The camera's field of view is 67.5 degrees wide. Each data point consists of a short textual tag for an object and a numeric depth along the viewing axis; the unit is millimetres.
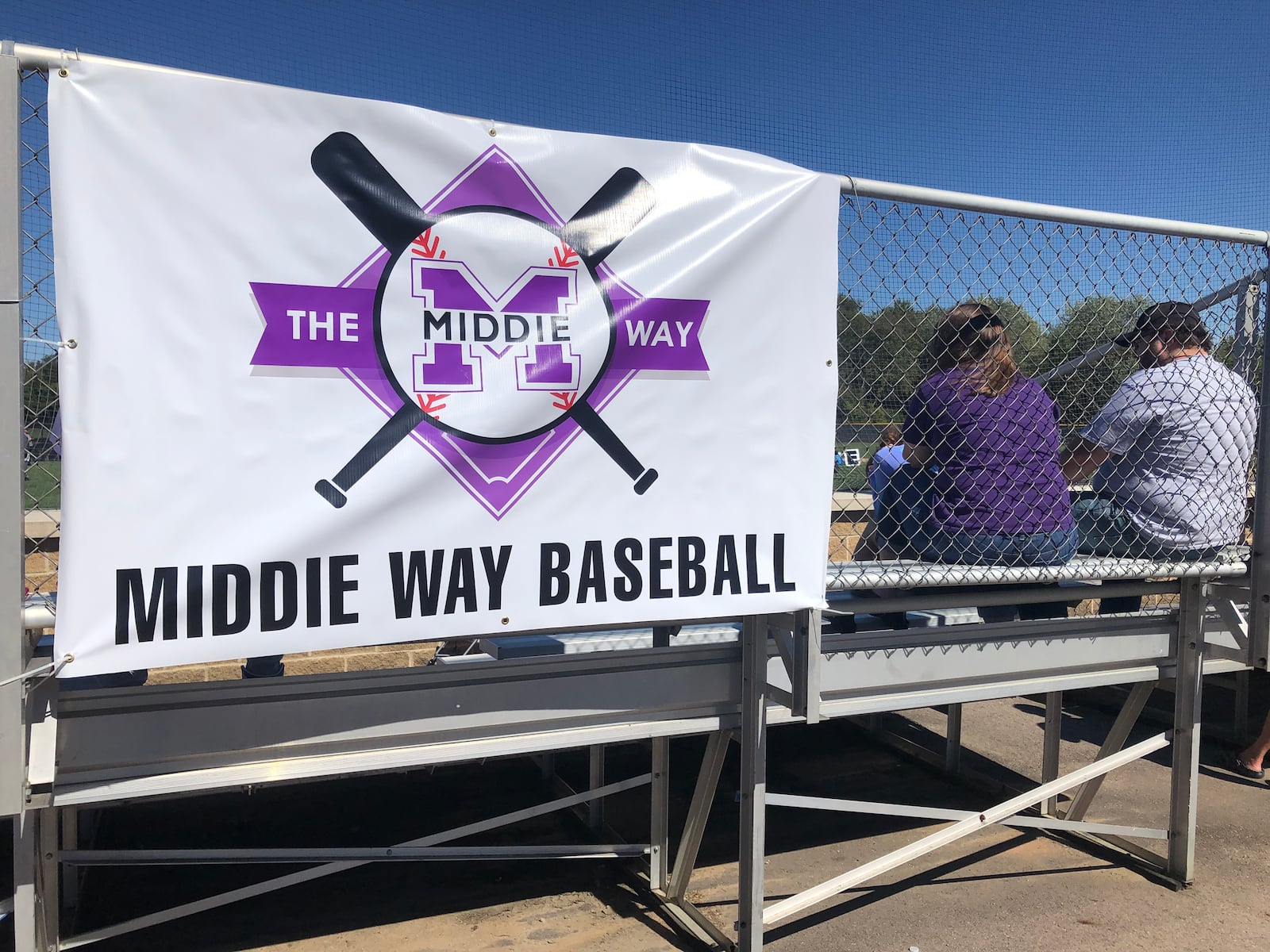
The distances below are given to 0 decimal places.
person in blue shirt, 4008
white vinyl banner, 1960
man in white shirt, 3424
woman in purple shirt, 3143
